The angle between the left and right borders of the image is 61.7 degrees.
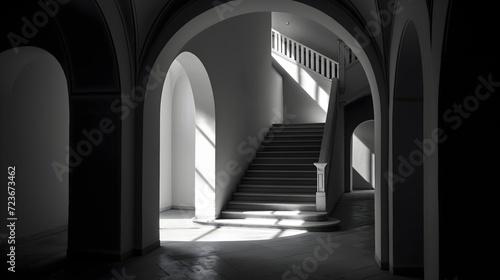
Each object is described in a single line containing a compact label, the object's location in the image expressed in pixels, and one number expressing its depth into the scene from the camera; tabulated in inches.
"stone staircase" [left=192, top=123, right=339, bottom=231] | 374.6
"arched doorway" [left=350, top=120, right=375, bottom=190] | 774.5
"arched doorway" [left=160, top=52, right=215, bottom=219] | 474.3
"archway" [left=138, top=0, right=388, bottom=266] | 242.7
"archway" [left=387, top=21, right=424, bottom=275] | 226.7
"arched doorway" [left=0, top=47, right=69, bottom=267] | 293.1
